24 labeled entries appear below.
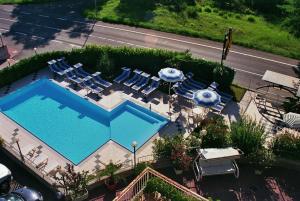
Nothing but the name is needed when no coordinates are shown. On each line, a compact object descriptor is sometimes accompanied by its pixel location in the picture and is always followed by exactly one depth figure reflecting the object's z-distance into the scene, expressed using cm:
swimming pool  1669
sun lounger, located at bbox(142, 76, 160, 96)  1918
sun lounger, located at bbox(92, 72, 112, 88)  1980
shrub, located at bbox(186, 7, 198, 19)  2765
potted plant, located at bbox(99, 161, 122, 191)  1398
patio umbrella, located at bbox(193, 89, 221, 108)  1659
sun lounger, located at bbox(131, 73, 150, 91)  1962
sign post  1845
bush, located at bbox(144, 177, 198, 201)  1229
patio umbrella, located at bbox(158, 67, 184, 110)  1819
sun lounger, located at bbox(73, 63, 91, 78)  2060
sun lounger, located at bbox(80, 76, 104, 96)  1933
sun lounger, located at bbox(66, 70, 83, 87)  1995
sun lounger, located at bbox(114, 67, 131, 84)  2018
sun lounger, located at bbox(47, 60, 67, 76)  2083
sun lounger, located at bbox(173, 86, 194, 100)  1866
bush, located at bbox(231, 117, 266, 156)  1461
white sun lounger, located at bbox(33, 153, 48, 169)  1518
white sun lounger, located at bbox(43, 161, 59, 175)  1491
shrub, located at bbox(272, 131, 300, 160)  1456
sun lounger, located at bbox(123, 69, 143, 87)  1982
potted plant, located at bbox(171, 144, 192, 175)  1429
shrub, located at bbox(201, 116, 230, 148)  1493
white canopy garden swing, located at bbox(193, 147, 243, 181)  1421
